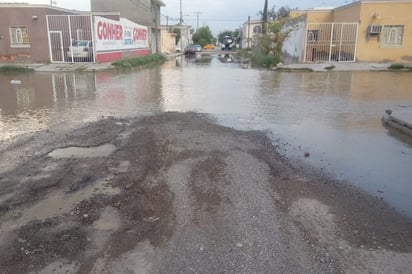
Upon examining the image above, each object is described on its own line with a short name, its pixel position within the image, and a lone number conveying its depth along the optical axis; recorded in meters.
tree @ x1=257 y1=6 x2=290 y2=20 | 76.44
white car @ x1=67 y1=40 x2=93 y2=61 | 29.93
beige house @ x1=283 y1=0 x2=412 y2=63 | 29.61
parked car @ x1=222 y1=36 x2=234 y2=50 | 94.19
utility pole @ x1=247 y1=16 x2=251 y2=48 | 75.06
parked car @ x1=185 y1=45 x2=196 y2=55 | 64.94
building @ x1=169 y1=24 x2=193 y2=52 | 86.91
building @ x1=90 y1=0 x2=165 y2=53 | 40.94
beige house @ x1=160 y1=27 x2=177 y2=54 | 66.24
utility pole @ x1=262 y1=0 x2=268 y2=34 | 50.01
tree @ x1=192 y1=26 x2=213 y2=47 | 114.93
